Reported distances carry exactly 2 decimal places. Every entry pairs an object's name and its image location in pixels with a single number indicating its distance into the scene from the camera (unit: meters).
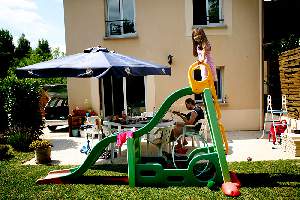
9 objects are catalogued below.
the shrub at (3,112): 10.55
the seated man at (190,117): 7.07
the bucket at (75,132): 11.30
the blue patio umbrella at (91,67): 6.09
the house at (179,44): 11.17
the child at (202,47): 5.73
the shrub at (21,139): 9.12
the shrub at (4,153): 8.17
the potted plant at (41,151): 7.45
